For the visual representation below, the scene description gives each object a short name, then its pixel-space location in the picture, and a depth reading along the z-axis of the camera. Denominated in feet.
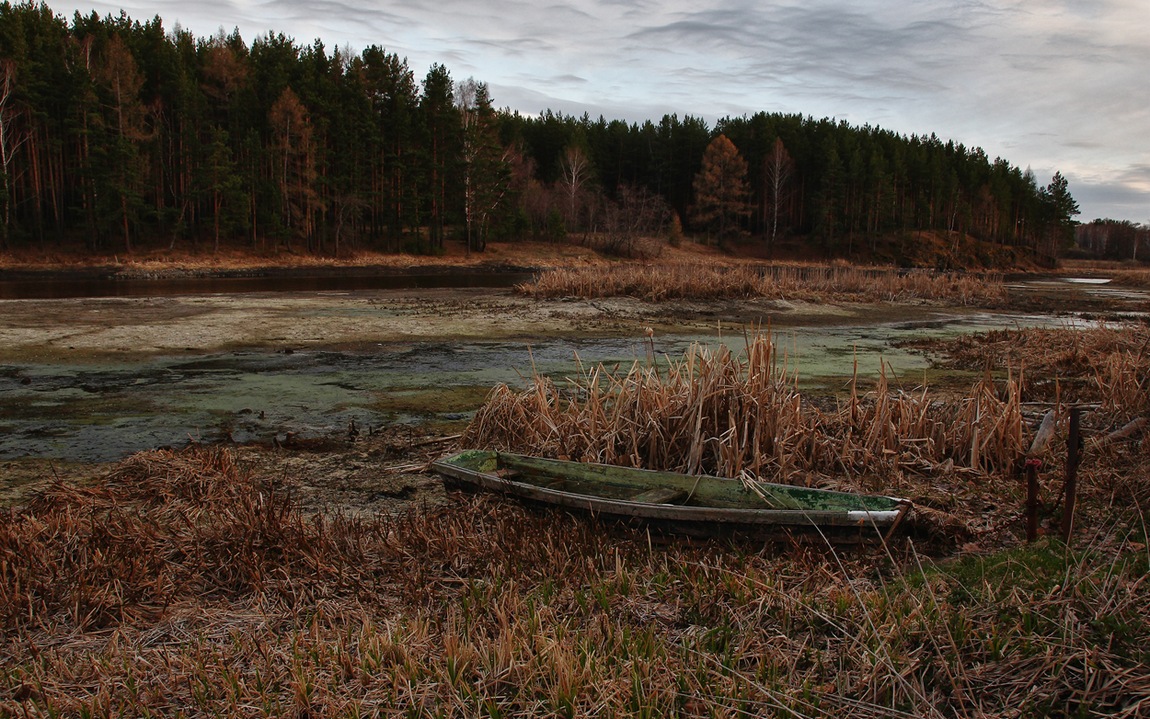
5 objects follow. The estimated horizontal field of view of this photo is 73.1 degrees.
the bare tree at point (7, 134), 133.28
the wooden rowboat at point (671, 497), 15.72
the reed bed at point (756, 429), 21.18
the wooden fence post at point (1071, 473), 13.93
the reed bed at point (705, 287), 85.10
